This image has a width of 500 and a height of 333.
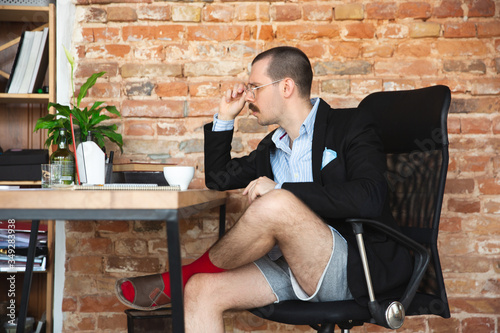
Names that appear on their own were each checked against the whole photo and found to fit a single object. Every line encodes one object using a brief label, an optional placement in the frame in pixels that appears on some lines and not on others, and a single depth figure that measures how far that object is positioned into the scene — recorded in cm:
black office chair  141
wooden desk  105
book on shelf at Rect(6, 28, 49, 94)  244
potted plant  208
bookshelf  240
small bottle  180
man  140
